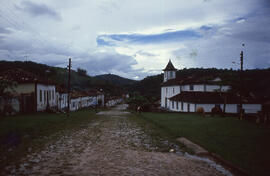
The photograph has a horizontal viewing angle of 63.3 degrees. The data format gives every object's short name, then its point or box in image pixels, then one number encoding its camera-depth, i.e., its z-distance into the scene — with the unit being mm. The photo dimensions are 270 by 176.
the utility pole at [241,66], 22678
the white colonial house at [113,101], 85588
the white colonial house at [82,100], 50434
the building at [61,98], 38000
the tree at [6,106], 21653
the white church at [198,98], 41062
